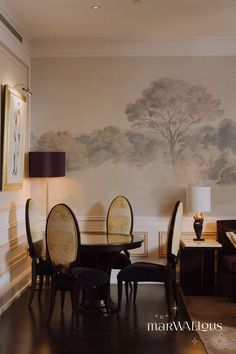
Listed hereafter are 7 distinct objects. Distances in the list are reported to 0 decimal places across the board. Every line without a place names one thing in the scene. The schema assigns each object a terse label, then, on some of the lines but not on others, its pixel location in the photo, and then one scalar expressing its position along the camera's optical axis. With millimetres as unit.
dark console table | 4969
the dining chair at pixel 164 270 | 4246
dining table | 4031
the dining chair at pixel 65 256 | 3951
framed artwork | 4445
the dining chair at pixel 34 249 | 4547
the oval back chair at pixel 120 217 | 5328
